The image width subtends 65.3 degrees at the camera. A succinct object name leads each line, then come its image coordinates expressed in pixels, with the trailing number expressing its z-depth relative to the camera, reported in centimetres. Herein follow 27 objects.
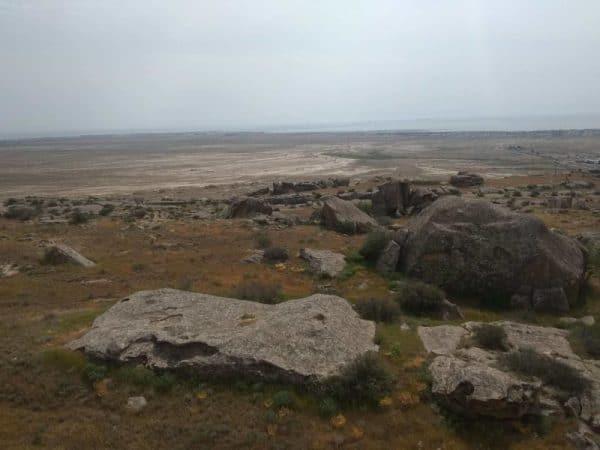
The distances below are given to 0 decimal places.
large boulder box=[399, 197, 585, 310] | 1873
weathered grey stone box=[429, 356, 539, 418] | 992
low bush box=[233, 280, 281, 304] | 1758
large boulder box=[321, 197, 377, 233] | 3159
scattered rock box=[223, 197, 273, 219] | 4212
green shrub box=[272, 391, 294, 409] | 1083
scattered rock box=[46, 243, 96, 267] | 2427
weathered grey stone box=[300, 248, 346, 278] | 2222
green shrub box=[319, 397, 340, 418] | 1064
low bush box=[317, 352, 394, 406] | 1101
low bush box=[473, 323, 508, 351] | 1341
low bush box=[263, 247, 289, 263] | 2500
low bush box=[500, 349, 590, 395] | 1109
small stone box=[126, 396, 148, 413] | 1098
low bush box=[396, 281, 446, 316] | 1725
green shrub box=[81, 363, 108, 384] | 1191
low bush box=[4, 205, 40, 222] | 4431
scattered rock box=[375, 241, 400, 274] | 2211
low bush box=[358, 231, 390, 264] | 2361
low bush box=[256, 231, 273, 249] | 2798
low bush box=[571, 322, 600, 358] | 1355
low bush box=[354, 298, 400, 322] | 1602
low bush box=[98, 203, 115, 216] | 4732
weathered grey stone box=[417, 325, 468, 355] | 1346
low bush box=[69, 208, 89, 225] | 3953
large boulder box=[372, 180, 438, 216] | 4078
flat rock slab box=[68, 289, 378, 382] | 1175
